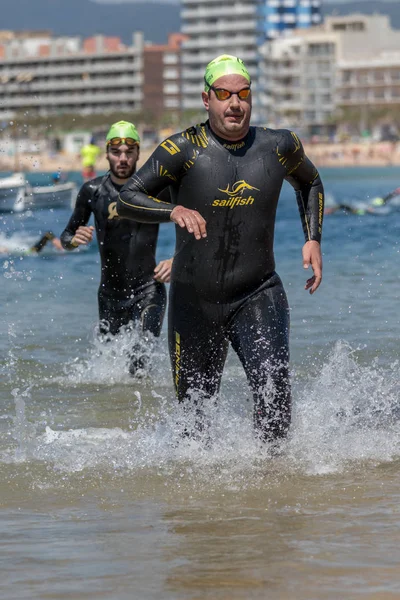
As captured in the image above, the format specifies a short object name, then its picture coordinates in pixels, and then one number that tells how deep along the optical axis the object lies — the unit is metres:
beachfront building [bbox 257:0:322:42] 187.25
